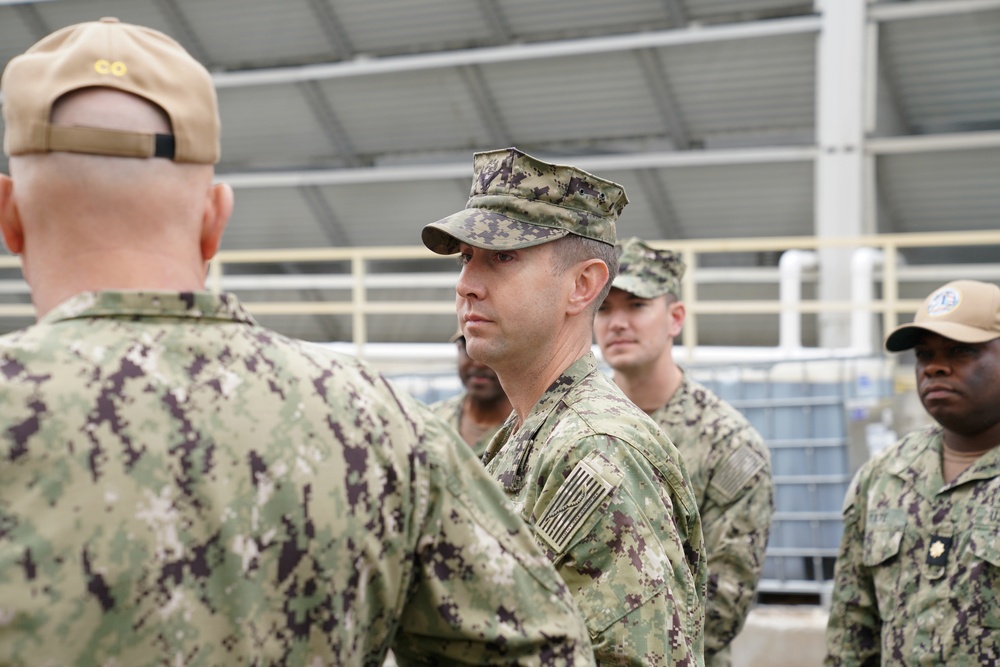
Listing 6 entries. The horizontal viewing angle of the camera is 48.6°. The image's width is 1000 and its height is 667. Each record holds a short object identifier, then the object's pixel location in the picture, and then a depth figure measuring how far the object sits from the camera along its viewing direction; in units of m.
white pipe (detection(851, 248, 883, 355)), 8.91
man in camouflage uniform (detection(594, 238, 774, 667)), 3.60
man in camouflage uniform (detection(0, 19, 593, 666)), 1.11
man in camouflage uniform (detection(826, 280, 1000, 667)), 2.99
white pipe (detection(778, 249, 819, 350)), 8.91
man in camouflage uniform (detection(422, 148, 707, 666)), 1.79
